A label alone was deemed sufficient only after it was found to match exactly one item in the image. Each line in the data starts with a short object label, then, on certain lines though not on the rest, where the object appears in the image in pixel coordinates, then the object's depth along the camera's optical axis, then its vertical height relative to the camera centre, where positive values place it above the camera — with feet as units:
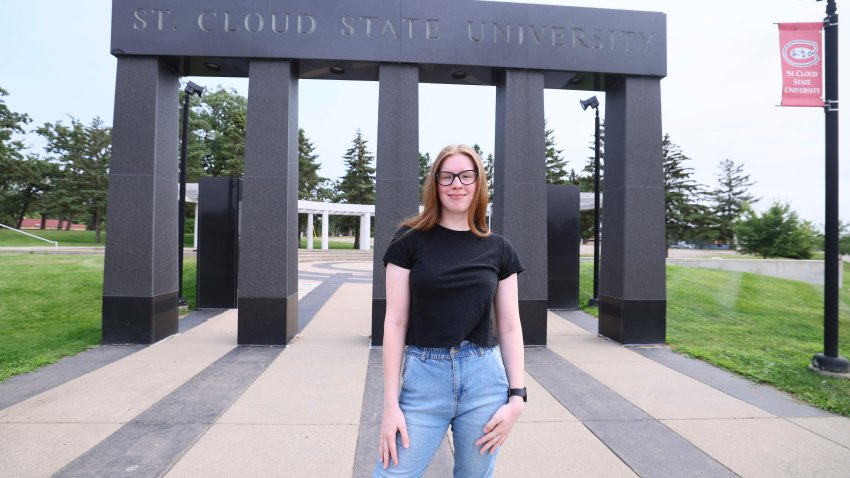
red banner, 18.94 +8.16
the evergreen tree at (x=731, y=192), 176.35 +24.01
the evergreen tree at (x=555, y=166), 144.46 +27.38
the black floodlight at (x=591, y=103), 38.03 +12.95
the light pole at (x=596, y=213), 37.81 +3.32
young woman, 5.82 -1.37
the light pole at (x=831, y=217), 18.57 +1.52
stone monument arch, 22.24 +6.99
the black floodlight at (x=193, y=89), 32.37 +11.62
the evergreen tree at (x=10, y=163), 108.58 +21.28
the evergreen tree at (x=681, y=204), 143.65 +15.11
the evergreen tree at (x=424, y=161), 233.68 +48.65
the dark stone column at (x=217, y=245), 34.96 -0.19
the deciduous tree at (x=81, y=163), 125.39 +23.17
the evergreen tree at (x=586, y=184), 143.95 +22.22
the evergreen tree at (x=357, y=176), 152.35 +24.30
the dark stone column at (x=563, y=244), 37.17 +0.34
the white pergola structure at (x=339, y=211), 102.01 +8.32
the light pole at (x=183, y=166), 32.76 +6.53
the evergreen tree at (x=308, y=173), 158.61 +26.09
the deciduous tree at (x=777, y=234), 86.94 +3.51
